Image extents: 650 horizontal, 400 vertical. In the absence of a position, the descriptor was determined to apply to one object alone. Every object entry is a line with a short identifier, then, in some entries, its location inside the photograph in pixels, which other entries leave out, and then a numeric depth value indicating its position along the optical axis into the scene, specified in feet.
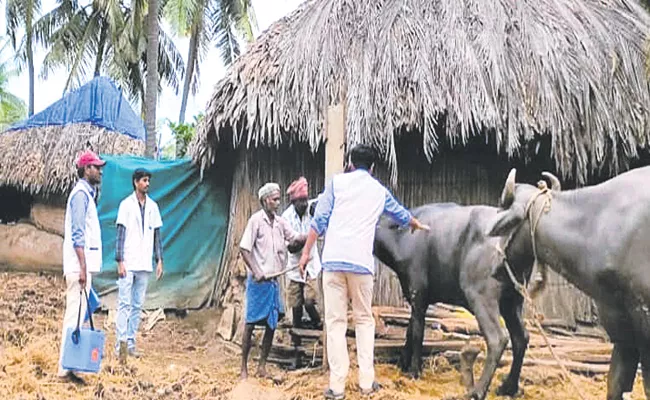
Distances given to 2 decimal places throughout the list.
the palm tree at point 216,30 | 76.28
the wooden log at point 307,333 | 23.00
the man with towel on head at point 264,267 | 20.84
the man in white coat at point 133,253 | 23.75
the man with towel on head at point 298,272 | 23.40
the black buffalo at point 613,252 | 13.00
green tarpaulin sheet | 33.58
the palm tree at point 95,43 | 75.66
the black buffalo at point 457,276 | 18.90
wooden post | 21.24
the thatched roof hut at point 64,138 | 45.19
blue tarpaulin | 46.78
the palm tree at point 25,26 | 75.25
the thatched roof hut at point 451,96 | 25.84
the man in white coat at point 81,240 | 19.30
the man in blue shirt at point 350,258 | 18.02
